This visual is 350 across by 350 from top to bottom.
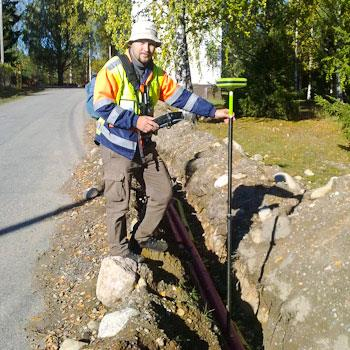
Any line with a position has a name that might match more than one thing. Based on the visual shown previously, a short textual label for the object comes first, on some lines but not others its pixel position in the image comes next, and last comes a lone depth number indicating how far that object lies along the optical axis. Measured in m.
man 3.82
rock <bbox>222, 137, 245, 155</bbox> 7.78
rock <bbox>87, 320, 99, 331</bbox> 3.47
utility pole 35.96
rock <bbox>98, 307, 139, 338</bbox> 3.30
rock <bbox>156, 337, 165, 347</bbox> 3.24
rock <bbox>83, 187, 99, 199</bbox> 6.45
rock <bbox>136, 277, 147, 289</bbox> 3.85
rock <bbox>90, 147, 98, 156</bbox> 9.17
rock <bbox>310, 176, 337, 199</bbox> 5.42
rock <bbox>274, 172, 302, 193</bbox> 6.03
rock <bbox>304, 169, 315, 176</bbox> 7.91
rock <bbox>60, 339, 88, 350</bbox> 3.24
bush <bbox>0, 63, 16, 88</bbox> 33.09
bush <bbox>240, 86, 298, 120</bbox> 14.66
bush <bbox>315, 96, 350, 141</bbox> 9.55
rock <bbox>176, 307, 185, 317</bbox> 3.84
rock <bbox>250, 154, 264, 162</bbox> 8.98
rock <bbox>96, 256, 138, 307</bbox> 3.75
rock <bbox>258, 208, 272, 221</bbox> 5.46
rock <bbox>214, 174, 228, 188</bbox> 6.52
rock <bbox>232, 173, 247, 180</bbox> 6.55
